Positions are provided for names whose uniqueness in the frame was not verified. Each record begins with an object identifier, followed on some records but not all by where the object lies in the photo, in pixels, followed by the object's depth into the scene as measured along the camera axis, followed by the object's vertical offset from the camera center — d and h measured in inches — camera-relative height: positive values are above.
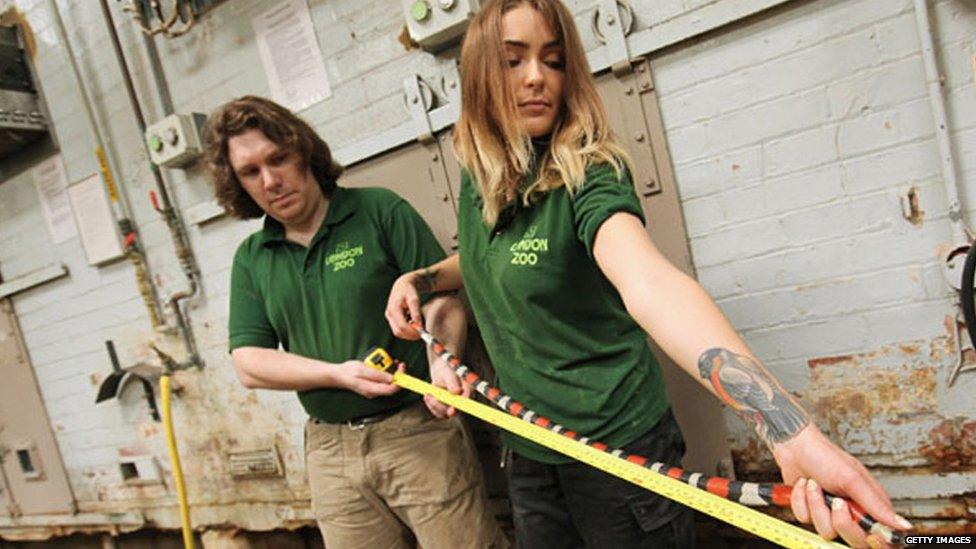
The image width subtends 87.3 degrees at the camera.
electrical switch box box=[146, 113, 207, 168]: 79.7 +25.8
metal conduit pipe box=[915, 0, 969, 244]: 44.4 -0.9
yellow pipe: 84.3 -25.1
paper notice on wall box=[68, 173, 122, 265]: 96.0 +19.9
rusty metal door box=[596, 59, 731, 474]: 56.1 -0.8
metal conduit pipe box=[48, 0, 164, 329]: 92.5 +18.5
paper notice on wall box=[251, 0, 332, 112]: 72.4 +31.1
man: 53.6 -5.2
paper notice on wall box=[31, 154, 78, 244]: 100.3 +27.3
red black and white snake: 19.8 -14.8
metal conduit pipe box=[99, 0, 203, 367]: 85.2 +12.4
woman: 37.4 -3.2
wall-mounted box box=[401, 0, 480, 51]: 58.8 +25.0
